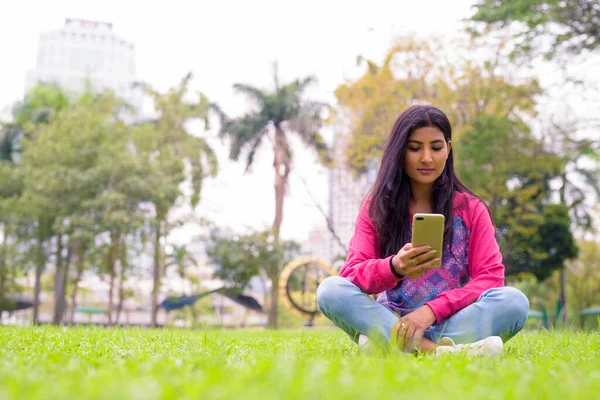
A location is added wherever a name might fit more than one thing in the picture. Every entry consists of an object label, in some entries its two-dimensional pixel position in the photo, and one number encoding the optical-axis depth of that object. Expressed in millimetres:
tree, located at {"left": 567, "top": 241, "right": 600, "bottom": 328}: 30594
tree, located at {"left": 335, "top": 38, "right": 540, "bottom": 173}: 16500
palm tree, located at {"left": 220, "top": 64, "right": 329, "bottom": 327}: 27062
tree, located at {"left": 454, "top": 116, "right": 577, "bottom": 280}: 16250
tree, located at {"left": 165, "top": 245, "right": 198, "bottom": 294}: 23111
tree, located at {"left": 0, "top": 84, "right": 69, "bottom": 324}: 20812
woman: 2953
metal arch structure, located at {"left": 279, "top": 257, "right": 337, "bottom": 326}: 21969
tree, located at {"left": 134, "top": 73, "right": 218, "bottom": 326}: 21234
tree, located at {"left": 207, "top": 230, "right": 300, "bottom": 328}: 24141
